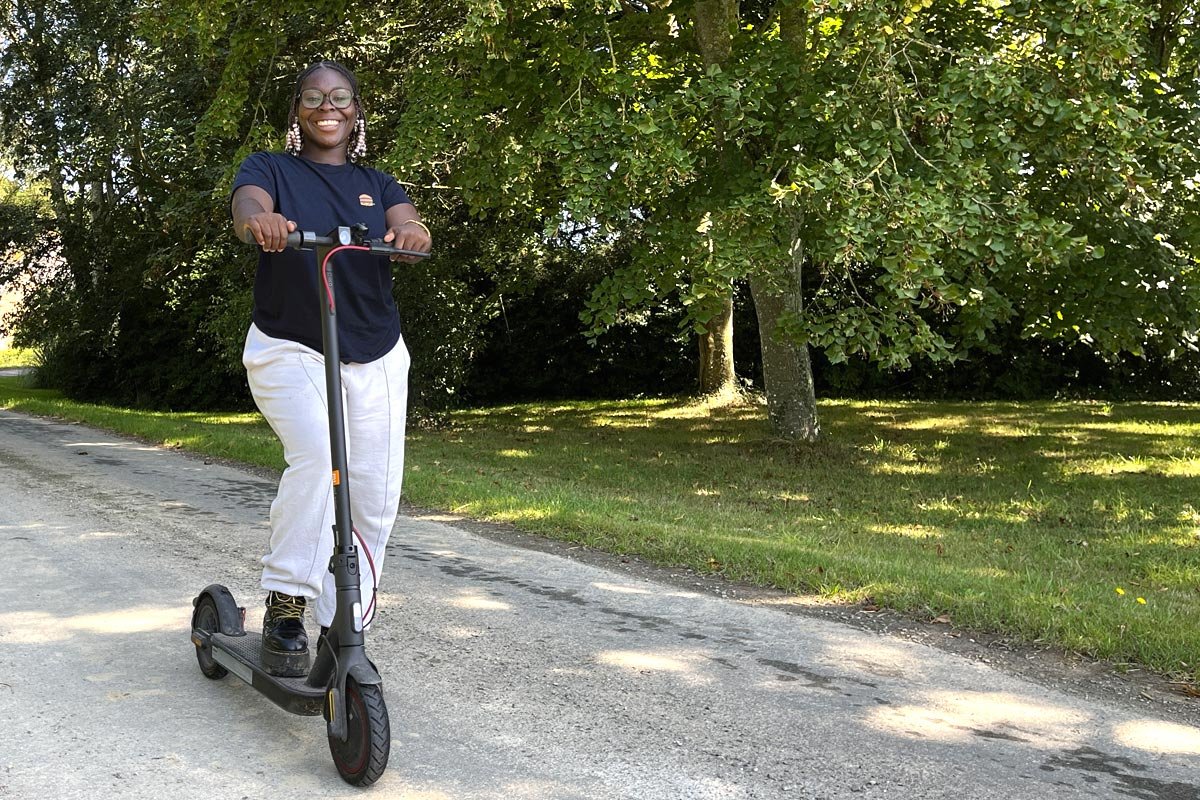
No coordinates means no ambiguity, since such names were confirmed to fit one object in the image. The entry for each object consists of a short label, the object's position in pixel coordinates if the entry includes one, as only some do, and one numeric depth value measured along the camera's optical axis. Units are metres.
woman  3.58
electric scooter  3.16
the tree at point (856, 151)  8.78
